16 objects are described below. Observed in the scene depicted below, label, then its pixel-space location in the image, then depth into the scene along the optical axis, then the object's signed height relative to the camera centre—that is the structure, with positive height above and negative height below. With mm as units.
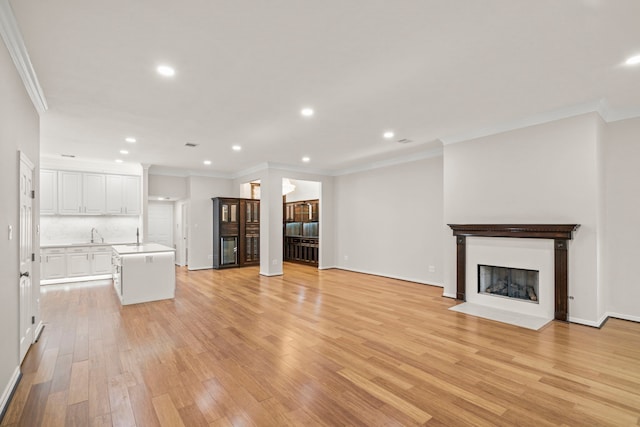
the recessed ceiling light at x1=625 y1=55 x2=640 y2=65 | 2844 +1460
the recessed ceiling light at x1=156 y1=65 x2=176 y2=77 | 2982 +1441
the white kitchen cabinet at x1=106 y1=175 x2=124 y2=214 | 7613 +510
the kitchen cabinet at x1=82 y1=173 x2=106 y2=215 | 7348 +515
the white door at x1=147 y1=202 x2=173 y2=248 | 9680 -293
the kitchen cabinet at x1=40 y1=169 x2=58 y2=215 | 6840 +510
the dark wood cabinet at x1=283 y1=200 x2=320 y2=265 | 9398 -571
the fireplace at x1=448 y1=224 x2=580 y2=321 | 4102 -318
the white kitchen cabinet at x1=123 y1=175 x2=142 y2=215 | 7812 +496
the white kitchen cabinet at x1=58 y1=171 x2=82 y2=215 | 7066 +508
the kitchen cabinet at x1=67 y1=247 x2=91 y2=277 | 6879 -1092
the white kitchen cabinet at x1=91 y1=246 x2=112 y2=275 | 7176 -1085
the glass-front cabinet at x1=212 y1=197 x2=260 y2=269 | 8859 -539
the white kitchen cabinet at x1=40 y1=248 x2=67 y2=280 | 6566 -1076
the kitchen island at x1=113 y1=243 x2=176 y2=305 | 5141 -1053
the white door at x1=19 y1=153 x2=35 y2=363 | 2943 -416
